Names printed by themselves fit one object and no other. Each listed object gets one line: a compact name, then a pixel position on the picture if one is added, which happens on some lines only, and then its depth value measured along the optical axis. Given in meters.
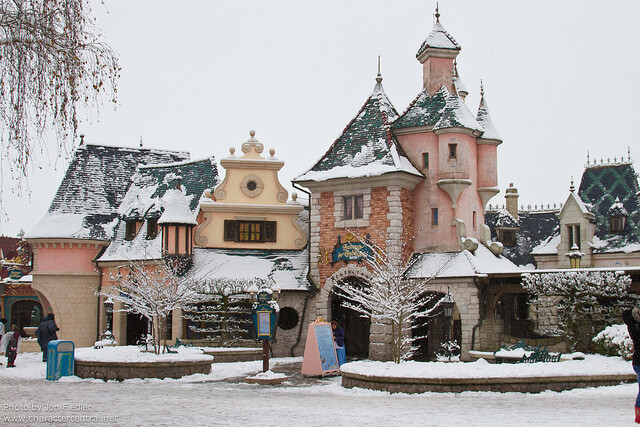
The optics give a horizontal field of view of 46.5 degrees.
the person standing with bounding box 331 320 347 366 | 22.78
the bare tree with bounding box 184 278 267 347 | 28.88
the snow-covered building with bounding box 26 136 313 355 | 30.25
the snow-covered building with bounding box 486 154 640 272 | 40.56
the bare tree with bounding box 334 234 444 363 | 20.48
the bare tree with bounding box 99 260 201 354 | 23.41
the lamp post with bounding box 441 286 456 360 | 23.30
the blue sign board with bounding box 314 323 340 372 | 21.62
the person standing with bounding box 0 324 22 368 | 23.45
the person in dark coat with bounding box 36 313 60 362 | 24.70
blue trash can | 20.00
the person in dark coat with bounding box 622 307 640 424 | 11.45
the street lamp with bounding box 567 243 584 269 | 39.66
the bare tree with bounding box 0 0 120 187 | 11.38
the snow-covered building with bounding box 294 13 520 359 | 28.03
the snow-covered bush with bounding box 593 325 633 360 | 20.47
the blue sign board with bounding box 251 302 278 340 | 20.03
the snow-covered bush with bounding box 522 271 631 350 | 23.39
